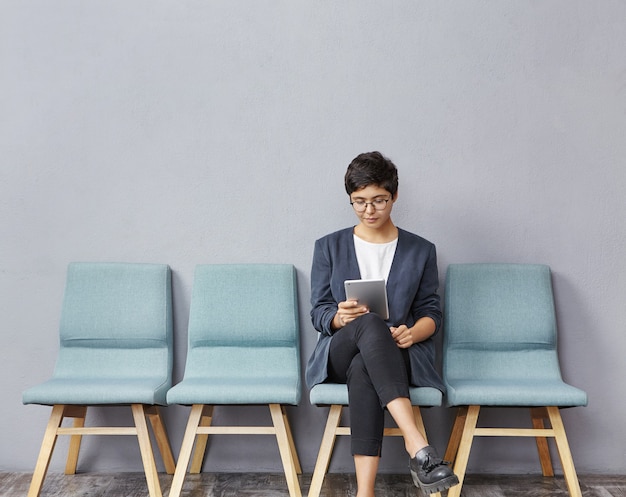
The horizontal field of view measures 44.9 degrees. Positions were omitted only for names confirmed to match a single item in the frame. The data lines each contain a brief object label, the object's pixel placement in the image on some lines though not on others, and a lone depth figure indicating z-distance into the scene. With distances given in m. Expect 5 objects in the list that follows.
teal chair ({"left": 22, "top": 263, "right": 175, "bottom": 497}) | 3.05
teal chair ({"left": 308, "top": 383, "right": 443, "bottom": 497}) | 2.58
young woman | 2.36
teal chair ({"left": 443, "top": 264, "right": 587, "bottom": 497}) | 2.99
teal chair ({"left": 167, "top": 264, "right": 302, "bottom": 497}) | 3.04
